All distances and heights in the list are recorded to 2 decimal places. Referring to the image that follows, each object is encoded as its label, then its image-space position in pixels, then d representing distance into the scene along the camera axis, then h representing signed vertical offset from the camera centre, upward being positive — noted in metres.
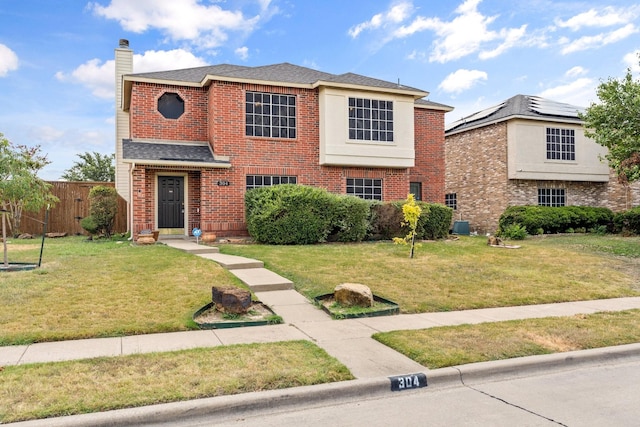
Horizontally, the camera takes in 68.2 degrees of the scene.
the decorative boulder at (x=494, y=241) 15.75 -0.73
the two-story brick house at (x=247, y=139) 15.64 +2.90
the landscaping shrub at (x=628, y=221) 19.75 -0.11
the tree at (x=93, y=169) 39.34 +4.39
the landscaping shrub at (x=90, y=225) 15.98 -0.12
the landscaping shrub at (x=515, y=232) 18.11 -0.51
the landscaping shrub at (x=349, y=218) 14.62 +0.06
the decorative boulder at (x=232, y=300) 6.73 -1.14
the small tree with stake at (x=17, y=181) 9.26 +0.82
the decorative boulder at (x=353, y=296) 7.46 -1.21
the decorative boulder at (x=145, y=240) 13.82 -0.55
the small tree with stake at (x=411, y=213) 12.07 +0.17
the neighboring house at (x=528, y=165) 21.33 +2.56
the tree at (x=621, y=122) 14.72 +3.14
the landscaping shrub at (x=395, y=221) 15.62 -0.04
